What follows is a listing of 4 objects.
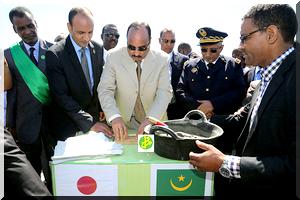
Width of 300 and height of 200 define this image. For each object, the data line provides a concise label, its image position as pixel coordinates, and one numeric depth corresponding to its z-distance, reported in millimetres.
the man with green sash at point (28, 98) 2748
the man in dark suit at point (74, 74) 2664
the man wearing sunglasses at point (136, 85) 2410
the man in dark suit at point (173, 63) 3469
